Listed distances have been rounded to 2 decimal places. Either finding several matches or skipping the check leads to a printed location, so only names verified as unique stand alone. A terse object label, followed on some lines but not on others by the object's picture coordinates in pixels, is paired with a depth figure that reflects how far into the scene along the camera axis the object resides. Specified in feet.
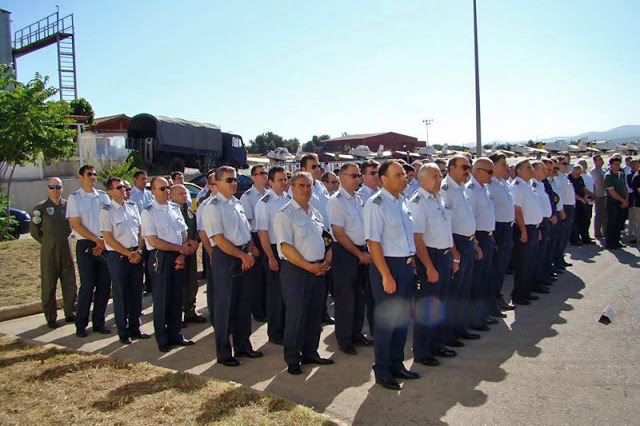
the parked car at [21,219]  47.66
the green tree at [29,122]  37.57
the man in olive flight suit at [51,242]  22.67
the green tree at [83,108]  106.93
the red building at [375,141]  253.44
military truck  78.89
